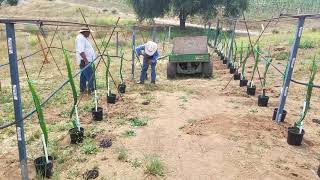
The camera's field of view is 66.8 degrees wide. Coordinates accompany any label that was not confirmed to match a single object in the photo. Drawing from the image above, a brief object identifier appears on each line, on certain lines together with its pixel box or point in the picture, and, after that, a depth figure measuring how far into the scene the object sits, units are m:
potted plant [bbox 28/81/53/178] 2.67
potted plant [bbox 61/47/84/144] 3.58
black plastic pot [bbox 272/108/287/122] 4.30
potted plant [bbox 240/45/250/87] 6.29
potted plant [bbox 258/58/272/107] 5.03
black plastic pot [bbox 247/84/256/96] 5.69
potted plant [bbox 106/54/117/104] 5.06
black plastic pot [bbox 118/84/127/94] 5.71
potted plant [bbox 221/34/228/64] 9.17
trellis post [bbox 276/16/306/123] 3.77
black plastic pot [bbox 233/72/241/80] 6.97
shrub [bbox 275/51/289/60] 9.44
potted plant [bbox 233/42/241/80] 6.97
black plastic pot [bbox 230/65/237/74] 7.50
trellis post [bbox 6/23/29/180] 2.13
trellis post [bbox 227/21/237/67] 7.96
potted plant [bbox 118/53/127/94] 5.71
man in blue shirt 6.34
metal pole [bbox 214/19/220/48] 11.30
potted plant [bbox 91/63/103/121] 4.29
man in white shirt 5.45
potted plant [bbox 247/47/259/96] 5.69
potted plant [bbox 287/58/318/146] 3.53
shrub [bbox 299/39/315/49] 10.49
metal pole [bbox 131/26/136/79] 6.33
